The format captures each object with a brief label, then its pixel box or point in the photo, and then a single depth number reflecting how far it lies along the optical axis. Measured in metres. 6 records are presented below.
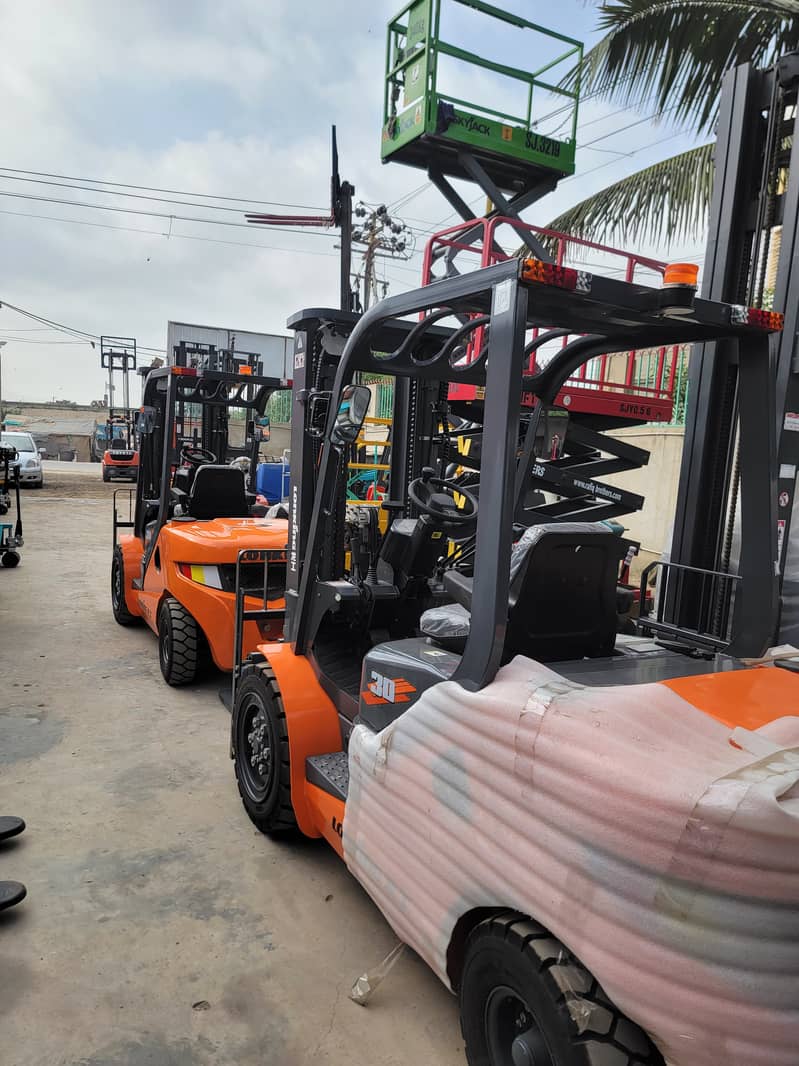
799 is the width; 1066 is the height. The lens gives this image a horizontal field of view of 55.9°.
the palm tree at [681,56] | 6.80
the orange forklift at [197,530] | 5.70
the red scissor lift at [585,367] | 6.79
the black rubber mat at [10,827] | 3.44
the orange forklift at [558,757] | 1.49
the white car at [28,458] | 22.24
